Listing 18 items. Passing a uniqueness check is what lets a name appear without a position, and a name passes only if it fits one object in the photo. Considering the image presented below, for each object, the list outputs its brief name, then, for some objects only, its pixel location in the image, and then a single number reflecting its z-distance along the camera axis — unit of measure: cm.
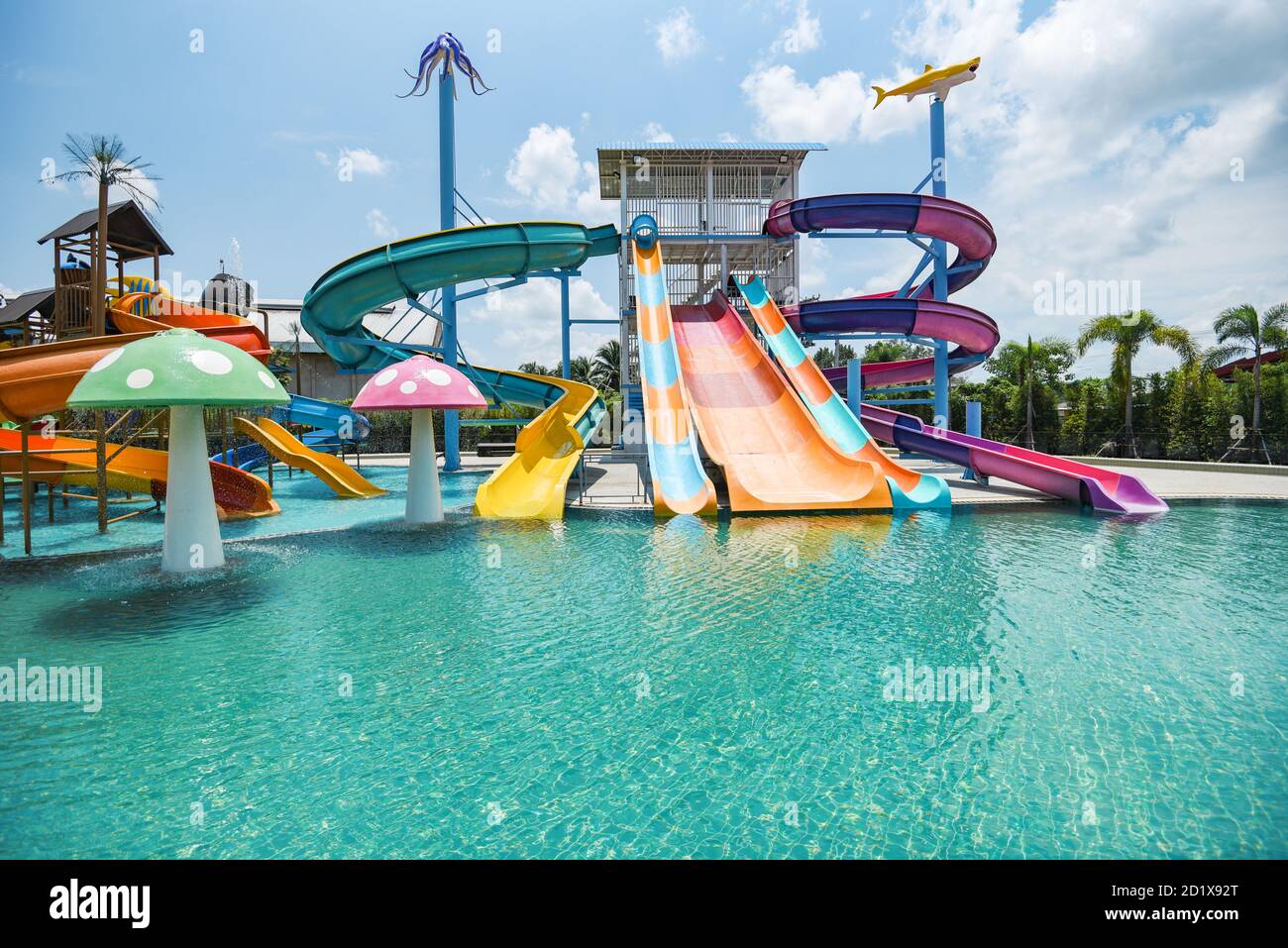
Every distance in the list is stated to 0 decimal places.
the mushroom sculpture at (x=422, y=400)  984
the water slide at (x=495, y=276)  1195
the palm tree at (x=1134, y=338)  2247
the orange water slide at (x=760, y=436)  1102
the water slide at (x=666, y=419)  1080
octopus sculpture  1827
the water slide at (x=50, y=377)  878
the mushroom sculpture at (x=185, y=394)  654
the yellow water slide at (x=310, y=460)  1445
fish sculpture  1652
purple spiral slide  1377
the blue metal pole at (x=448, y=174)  1828
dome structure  2969
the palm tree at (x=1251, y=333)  2228
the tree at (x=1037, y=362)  3141
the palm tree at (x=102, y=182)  1360
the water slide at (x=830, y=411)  1133
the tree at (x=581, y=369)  4066
